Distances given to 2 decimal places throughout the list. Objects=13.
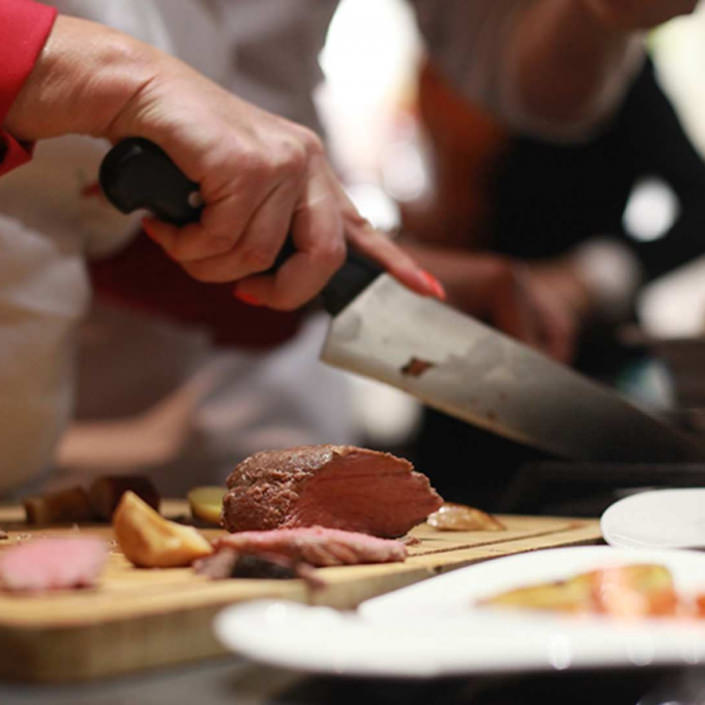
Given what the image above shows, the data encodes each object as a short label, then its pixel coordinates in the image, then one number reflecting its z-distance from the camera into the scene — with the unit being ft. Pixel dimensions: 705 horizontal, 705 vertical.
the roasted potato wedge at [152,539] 2.88
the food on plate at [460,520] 3.29
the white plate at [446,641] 2.41
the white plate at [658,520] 3.02
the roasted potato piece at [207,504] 3.32
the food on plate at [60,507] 3.35
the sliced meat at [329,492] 3.06
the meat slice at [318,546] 2.84
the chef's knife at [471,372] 3.44
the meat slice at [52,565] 2.72
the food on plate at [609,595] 2.66
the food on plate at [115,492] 3.37
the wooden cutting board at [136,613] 2.61
